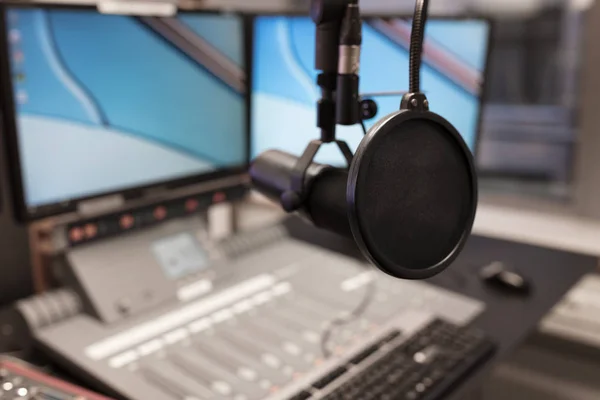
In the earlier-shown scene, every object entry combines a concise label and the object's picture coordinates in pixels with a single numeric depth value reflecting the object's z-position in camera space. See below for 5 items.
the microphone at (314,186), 0.68
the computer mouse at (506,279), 1.28
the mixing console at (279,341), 0.92
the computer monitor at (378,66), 1.30
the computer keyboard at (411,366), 0.89
